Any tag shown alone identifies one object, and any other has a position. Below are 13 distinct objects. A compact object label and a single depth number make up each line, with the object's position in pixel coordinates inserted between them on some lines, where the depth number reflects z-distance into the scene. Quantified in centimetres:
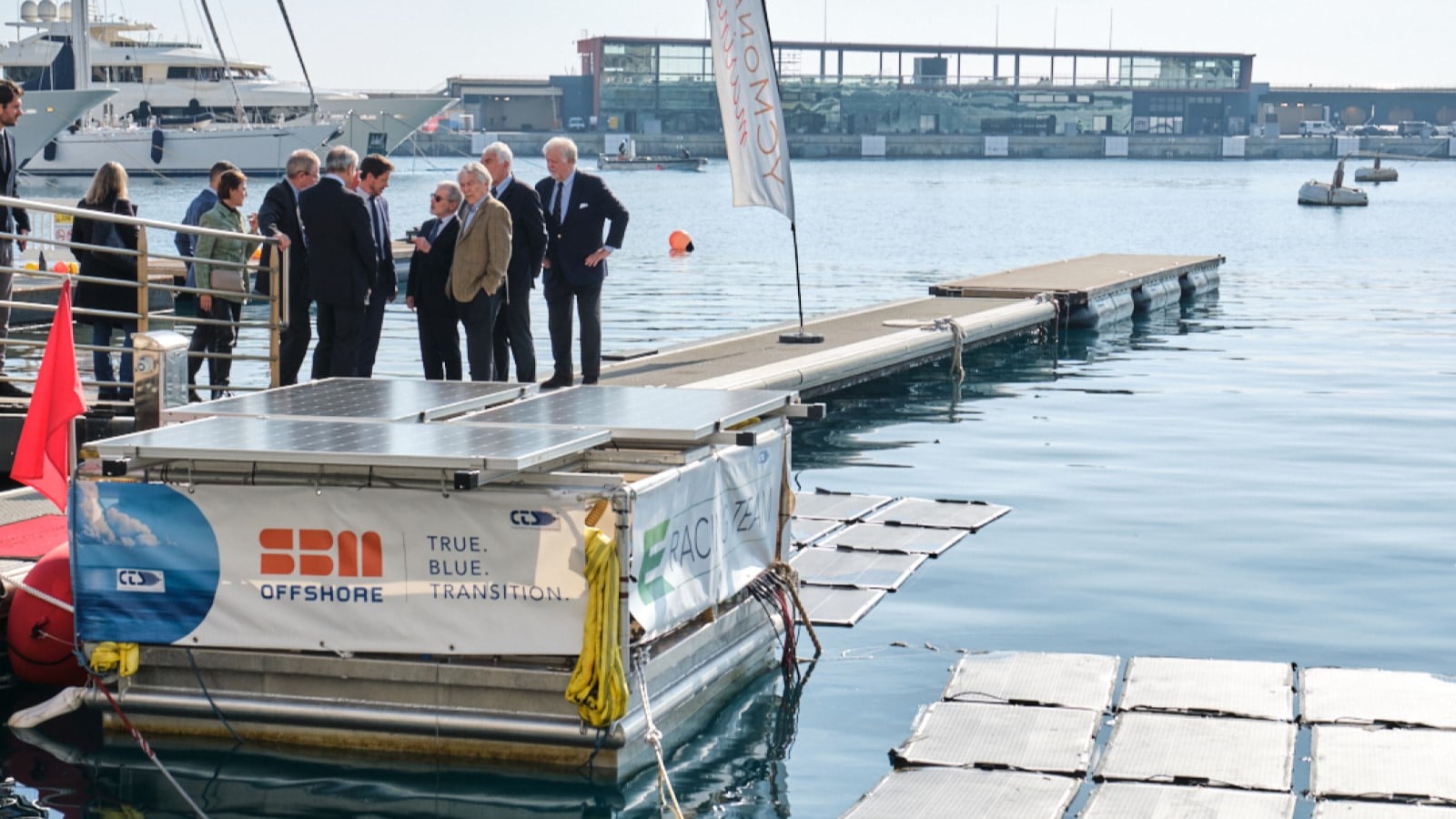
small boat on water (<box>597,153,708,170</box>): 14138
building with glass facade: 17675
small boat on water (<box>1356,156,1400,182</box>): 11512
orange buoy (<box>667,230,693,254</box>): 4775
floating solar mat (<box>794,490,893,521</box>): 1230
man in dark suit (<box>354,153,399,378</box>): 1230
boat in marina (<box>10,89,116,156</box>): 6484
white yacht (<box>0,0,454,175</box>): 8531
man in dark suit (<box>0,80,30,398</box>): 1170
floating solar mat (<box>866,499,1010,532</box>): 1227
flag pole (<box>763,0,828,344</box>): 1939
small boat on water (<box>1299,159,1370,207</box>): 8338
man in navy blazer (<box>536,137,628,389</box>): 1348
